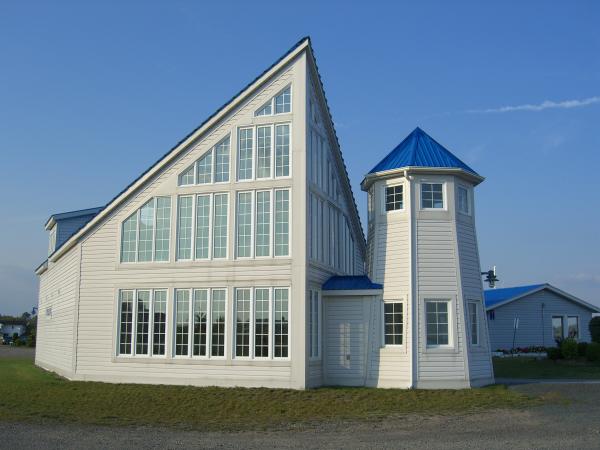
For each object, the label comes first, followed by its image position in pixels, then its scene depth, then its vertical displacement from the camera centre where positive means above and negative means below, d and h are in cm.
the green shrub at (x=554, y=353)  3209 -147
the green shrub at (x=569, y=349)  3137 -120
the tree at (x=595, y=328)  3803 -21
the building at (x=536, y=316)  3988 +53
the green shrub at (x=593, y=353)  3102 -138
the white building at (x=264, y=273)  2111 +178
